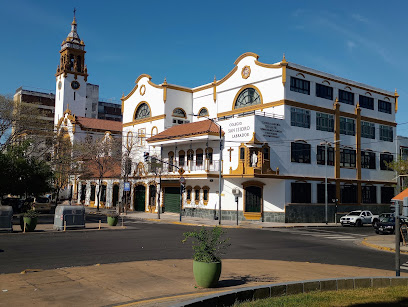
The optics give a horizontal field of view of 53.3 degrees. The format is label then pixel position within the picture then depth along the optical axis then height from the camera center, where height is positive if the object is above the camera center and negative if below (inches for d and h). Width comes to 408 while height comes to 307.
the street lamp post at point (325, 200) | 1591.2 -13.6
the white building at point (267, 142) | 1561.3 +228.8
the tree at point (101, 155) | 2140.7 +200.0
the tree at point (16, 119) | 1491.1 +270.0
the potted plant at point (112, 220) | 1186.6 -78.9
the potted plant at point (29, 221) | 973.8 -71.2
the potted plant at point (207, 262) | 399.2 -65.9
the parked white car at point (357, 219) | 1510.8 -78.7
